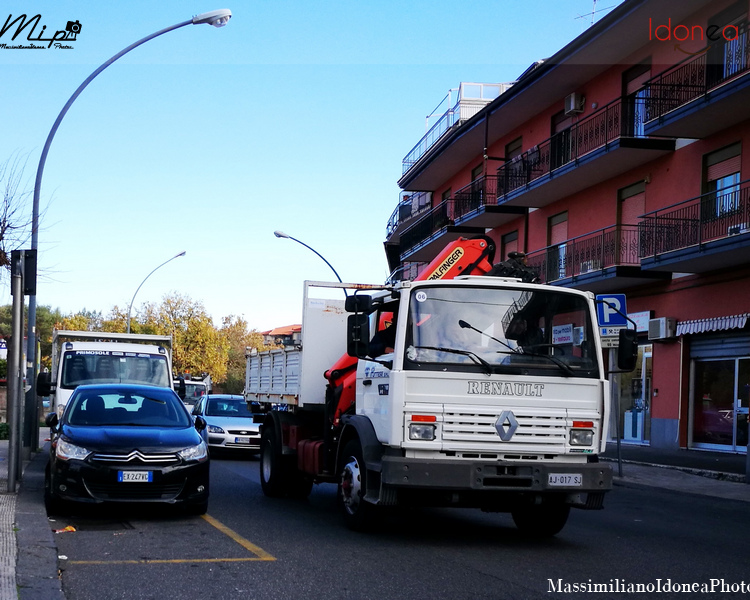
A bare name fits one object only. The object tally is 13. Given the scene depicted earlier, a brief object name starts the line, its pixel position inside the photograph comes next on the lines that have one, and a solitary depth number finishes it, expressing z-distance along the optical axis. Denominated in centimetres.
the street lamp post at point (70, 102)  1589
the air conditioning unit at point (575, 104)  2770
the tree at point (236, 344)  7581
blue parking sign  1562
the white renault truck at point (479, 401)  822
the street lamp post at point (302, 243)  3762
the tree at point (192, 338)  6656
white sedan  1931
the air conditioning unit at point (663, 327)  2338
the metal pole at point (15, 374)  1123
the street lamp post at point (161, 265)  4184
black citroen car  942
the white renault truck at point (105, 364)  1639
